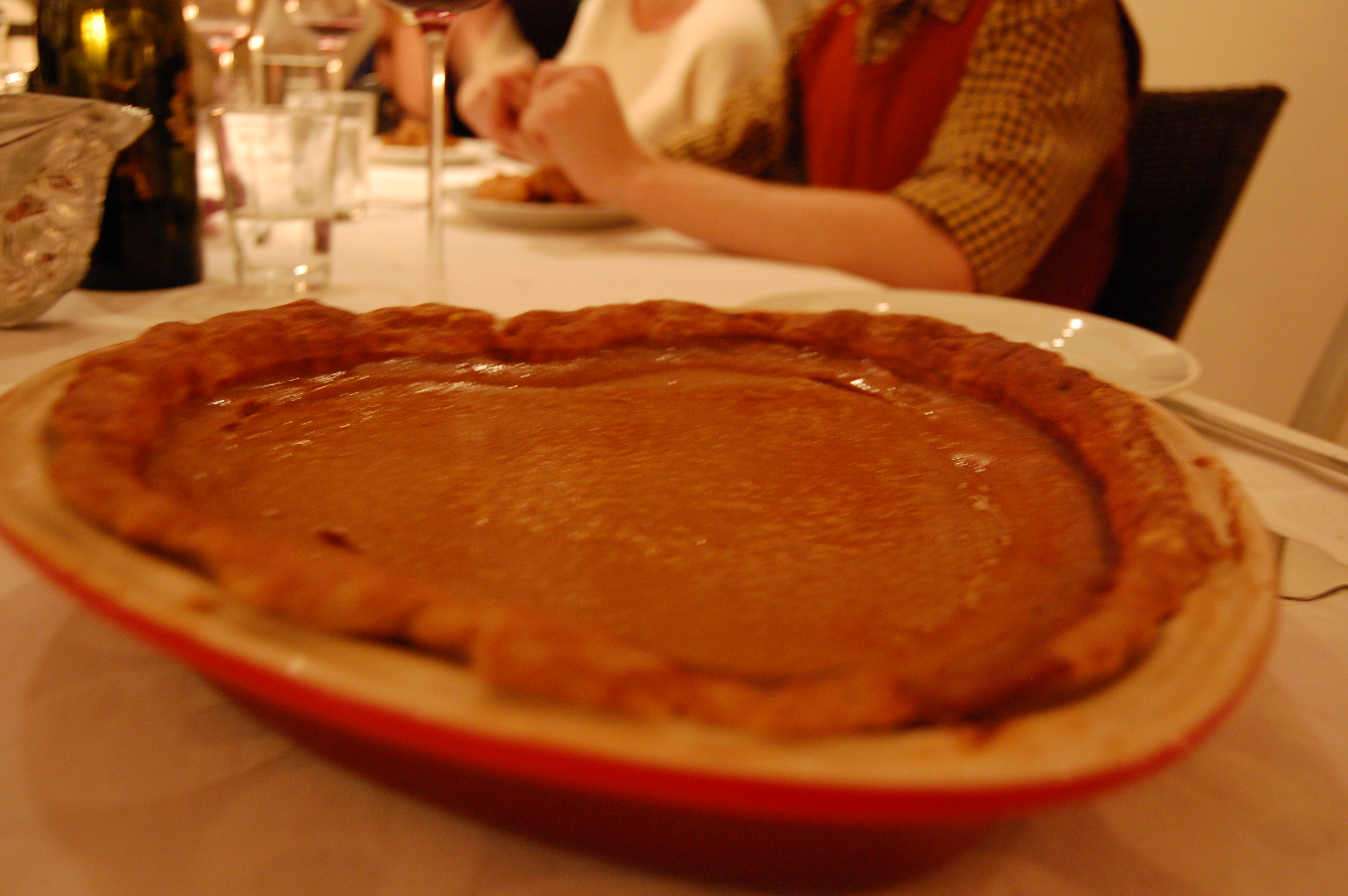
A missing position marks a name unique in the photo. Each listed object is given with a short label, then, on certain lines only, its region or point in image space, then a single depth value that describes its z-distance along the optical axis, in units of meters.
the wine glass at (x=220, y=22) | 1.76
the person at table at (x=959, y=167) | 1.47
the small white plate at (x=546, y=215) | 1.55
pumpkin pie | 0.33
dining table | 0.37
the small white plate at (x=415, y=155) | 2.34
